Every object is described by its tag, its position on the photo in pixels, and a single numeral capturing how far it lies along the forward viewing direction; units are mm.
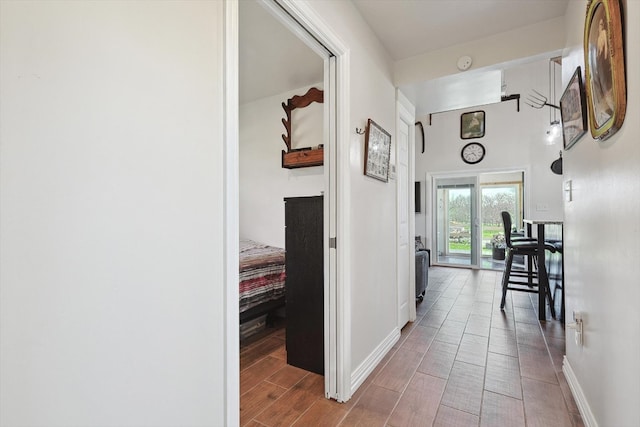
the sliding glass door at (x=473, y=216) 6402
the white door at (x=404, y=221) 2875
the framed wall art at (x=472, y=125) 6350
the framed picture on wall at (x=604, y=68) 1047
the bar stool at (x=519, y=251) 3188
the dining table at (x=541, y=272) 3113
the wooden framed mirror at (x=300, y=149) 3199
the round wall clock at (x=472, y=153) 6320
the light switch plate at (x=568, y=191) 1938
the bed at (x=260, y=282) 2555
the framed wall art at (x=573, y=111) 1576
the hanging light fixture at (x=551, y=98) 5551
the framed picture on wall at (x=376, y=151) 2107
